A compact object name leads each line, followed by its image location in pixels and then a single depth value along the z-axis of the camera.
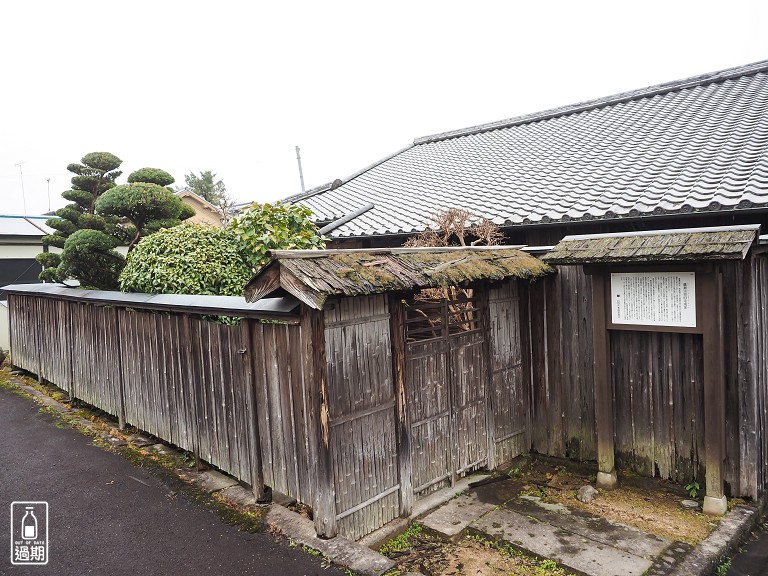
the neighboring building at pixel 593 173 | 7.11
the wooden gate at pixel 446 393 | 6.42
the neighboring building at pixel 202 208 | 26.44
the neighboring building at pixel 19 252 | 17.16
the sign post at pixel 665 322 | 6.06
